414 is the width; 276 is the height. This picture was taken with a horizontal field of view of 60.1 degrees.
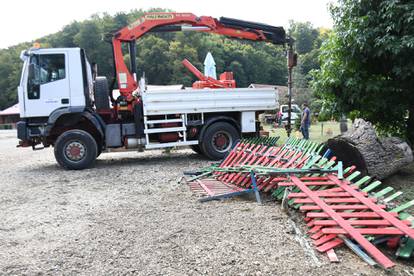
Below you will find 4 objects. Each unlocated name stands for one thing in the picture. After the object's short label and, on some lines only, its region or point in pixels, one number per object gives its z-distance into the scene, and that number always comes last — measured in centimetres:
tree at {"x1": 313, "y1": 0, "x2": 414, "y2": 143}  656
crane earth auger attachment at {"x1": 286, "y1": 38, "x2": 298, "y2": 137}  992
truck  869
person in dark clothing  1353
